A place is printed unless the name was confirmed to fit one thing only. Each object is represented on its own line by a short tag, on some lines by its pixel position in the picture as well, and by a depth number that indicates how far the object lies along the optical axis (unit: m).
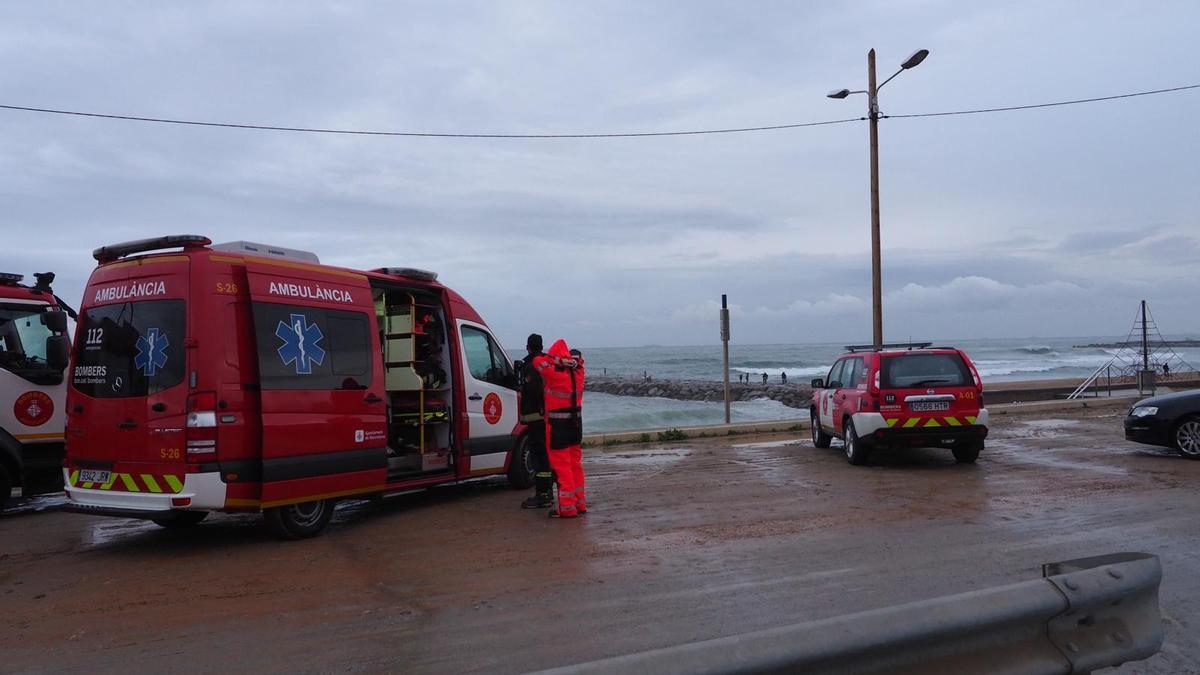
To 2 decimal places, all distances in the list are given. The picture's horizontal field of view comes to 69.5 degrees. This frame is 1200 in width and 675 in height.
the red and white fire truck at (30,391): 8.98
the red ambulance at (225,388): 6.83
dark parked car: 11.72
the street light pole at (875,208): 17.33
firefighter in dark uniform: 9.01
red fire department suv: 11.38
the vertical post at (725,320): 17.94
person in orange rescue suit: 8.45
